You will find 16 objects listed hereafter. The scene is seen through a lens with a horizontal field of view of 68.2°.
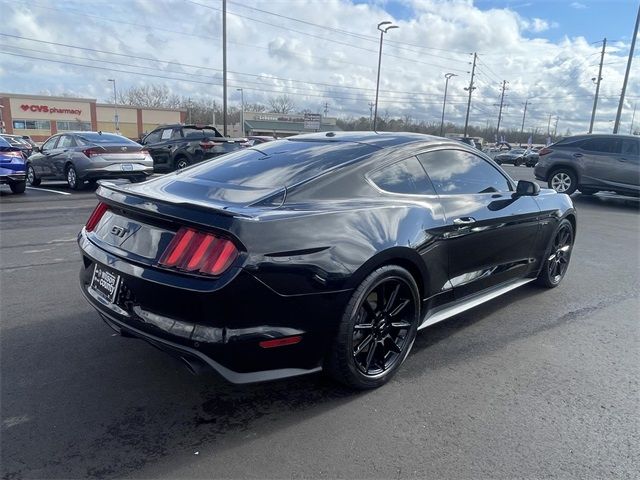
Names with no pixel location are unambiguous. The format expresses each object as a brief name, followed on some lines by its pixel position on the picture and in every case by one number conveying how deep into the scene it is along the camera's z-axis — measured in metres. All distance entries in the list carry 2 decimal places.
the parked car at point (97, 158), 11.26
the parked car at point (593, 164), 11.73
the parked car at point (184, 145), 15.63
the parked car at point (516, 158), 41.74
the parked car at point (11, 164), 10.48
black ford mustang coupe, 2.36
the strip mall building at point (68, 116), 62.77
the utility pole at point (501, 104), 73.83
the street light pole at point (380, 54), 30.31
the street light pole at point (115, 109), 66.70
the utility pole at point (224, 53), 22.41
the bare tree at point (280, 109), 98.56
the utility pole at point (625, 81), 23.53
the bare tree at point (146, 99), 91.50
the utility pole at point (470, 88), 47.91
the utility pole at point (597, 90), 36.97
